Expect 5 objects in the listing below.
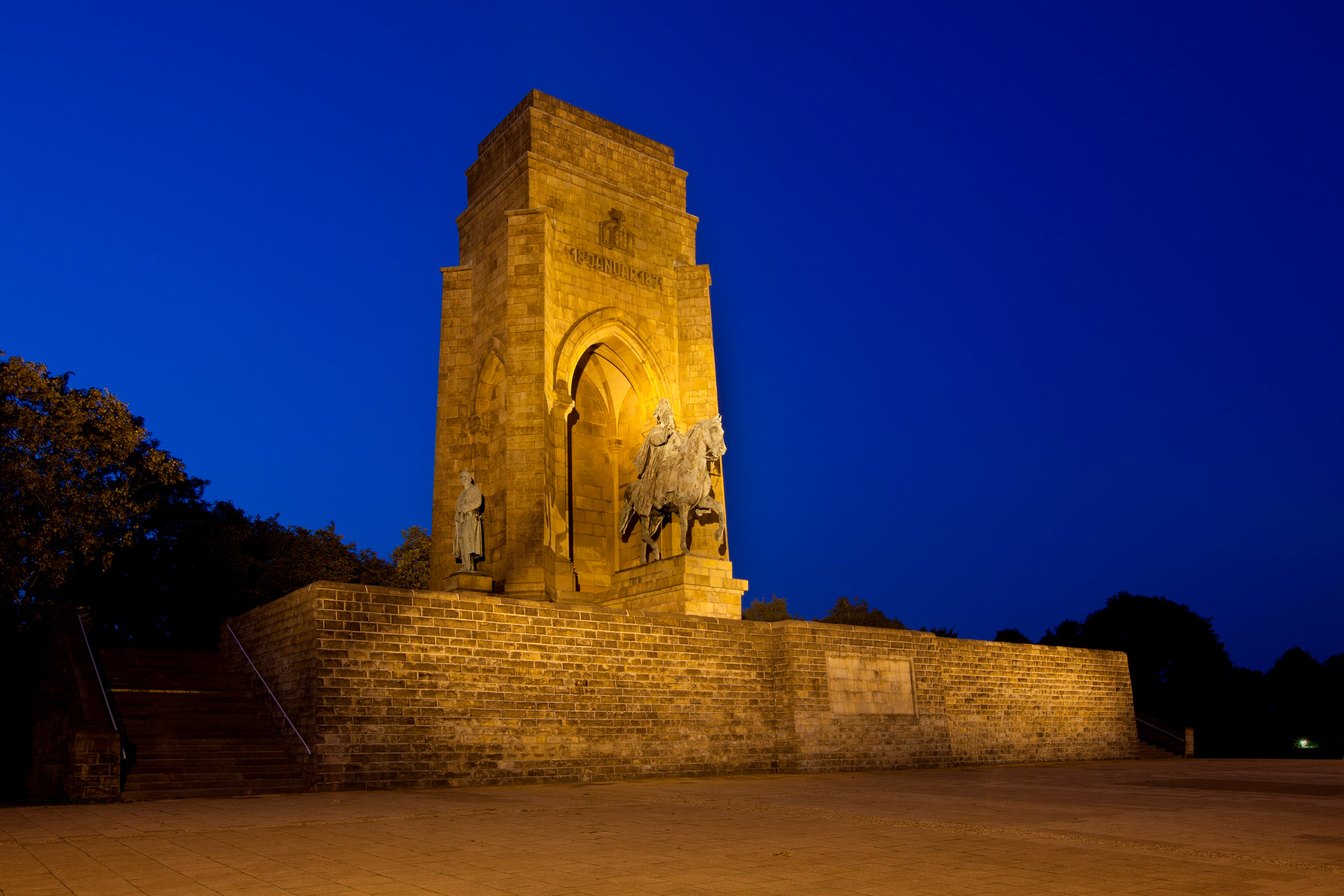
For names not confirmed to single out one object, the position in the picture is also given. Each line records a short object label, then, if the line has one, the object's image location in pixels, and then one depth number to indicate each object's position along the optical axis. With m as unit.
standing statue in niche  17.89
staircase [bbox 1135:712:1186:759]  22.64
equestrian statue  18.17
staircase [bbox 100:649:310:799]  10.40
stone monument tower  18.03
